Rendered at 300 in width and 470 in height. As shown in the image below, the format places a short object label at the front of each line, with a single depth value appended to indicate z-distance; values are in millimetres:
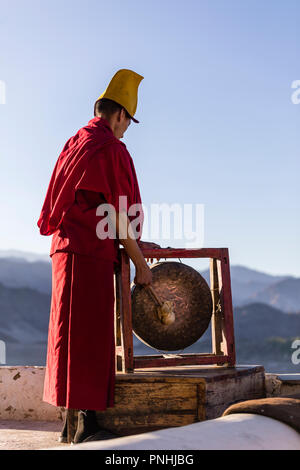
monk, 3150
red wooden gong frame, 3501
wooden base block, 3238
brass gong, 3803
